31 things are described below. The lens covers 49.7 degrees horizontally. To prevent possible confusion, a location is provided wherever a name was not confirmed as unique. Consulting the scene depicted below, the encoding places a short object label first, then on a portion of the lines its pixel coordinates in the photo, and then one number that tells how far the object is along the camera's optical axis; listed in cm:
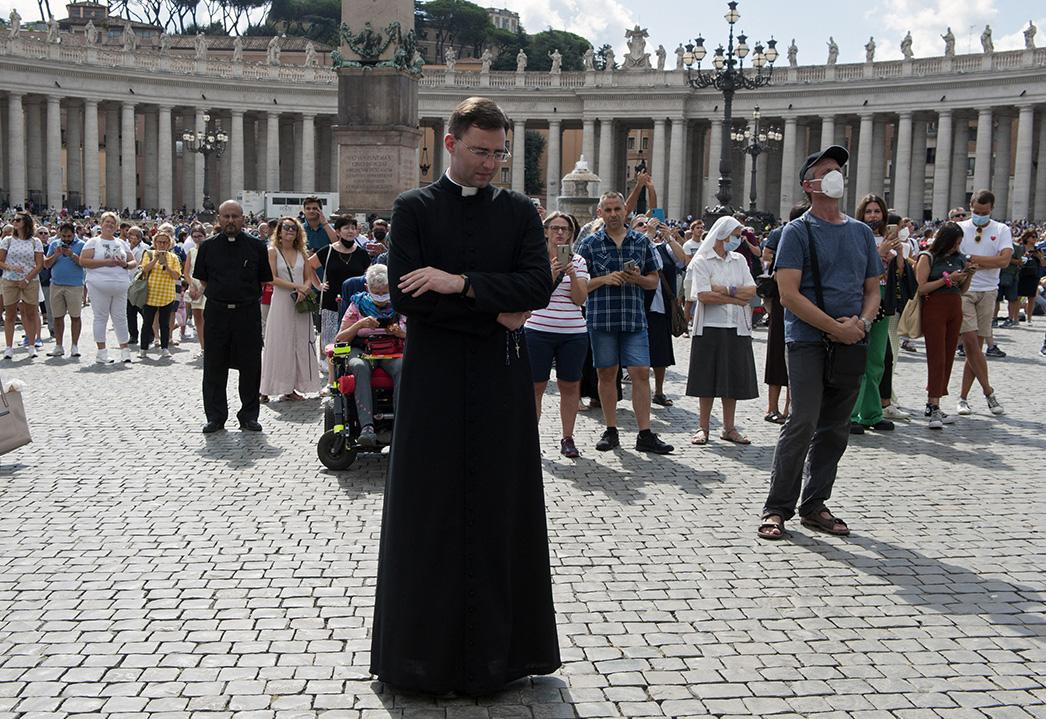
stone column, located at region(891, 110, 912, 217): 6800
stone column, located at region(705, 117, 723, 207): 7384
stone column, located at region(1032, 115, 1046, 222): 6688
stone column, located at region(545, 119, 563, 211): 7569
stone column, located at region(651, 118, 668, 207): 7444
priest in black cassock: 444
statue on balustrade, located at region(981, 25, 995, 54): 6474
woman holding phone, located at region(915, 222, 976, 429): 1136
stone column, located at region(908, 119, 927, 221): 7006
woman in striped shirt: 970
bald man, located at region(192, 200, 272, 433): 1089
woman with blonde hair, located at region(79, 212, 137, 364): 1620
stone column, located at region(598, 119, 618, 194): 7519
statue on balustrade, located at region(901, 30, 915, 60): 6719
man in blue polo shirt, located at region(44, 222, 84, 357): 1702
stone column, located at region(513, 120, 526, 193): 7388
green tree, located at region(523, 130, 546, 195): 10325
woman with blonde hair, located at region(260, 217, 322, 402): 1271
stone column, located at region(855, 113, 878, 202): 6931
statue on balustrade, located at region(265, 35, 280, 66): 7314
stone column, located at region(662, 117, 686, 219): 7381
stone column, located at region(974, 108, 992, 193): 6531
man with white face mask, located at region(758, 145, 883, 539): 698
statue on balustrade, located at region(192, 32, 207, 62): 7006
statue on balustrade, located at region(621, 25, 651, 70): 7588
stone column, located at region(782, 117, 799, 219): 7119
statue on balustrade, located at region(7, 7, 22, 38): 6709
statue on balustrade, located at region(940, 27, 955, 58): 6612
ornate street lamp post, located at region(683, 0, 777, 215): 3391
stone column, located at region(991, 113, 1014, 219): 6938
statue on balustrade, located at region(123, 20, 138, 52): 7188
